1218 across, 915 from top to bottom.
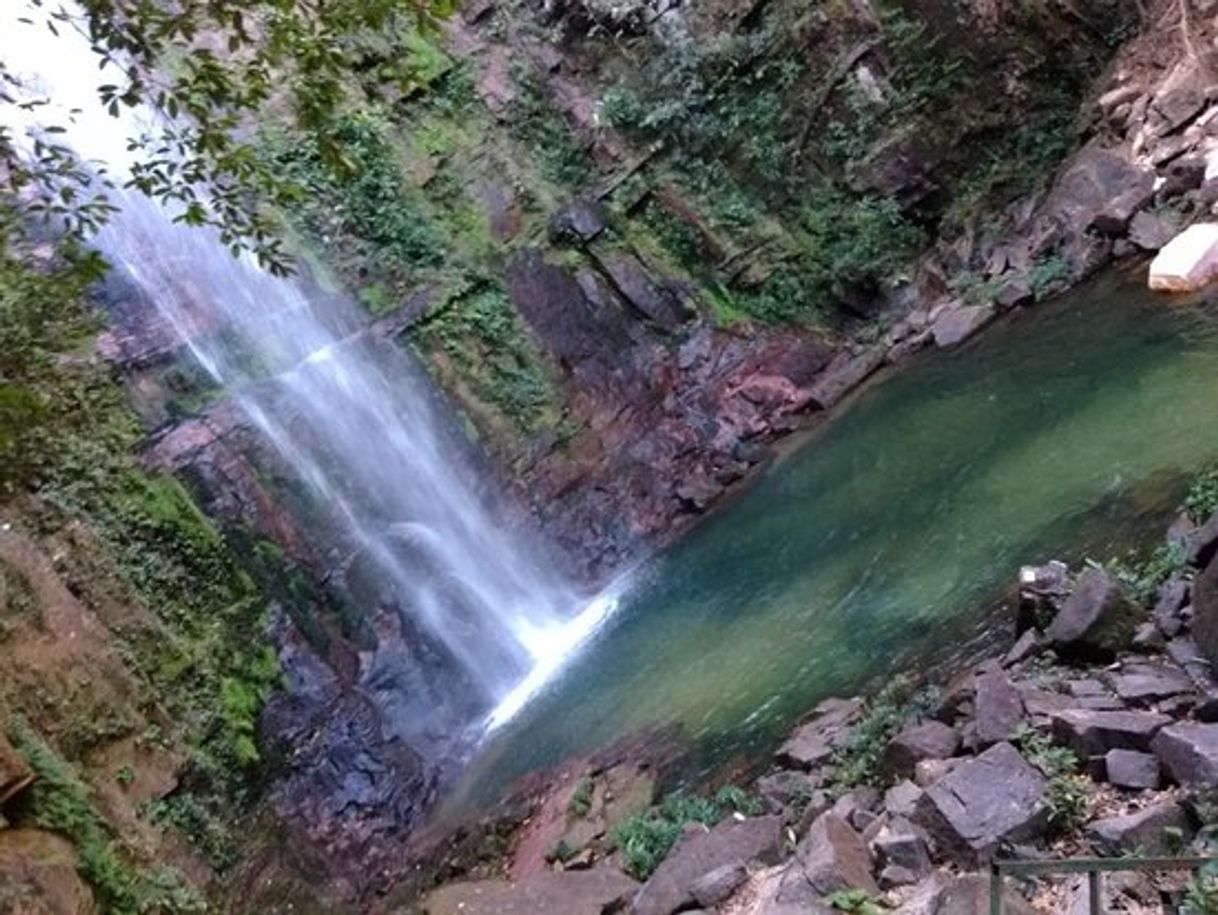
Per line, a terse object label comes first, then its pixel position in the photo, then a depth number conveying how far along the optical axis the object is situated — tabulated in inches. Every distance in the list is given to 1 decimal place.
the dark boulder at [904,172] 702.5
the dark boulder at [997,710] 241.0
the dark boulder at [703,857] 256.4
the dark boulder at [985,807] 208.2
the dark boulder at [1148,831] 190.1
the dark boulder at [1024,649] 277.4
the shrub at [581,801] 347.9
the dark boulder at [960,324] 600.4
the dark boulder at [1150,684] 233.5
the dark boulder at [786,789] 278.5
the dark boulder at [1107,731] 218.2
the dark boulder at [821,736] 293.3
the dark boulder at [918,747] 251.3
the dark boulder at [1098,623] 263.0
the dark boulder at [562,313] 653.3
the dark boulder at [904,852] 215.8
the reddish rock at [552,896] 276.8
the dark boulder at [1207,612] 233.1
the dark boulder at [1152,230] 547.8
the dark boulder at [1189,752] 196.9
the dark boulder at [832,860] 215.9
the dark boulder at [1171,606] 256.2
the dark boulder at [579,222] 673.4
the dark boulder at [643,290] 671.1
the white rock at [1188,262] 502.6
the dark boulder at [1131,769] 209.9
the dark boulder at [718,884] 247.4
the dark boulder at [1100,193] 573.9
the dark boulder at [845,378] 633.0
